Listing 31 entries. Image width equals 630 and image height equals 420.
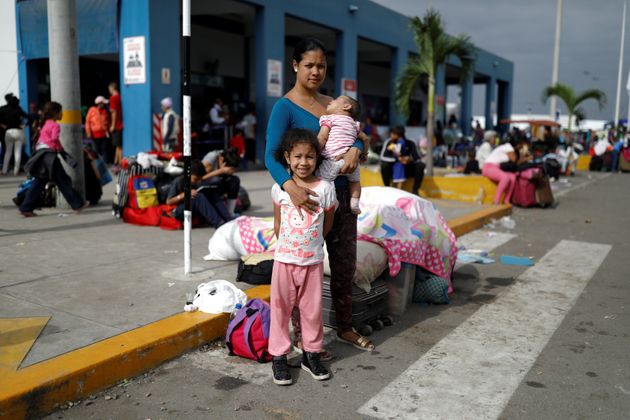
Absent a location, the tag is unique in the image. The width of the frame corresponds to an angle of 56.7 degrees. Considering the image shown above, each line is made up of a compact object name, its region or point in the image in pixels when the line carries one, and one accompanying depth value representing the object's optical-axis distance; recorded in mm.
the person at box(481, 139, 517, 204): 11664
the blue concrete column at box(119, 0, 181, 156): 13656
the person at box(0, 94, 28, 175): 13523
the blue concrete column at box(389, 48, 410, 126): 24766
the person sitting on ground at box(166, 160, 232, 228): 7441
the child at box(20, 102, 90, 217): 8125
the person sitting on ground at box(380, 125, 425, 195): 11606
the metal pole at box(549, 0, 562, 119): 32812
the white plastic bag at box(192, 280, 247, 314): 4254
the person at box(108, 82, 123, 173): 14320
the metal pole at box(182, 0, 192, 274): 4832
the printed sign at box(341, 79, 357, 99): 20641
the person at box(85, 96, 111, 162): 14531
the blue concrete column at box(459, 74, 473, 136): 31594
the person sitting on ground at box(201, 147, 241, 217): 7562
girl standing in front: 3455
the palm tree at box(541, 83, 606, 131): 30234
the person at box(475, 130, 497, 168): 14289
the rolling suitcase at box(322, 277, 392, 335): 4320
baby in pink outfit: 3576
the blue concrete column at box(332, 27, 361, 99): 20719
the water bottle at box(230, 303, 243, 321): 4289
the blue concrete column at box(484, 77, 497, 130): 36250
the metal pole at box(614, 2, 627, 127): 47281
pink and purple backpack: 3822
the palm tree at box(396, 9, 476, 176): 14514
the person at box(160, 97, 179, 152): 13633
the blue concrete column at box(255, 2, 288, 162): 17078
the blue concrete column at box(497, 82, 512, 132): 39875
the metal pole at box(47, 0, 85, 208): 8578
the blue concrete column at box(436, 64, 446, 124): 27545
